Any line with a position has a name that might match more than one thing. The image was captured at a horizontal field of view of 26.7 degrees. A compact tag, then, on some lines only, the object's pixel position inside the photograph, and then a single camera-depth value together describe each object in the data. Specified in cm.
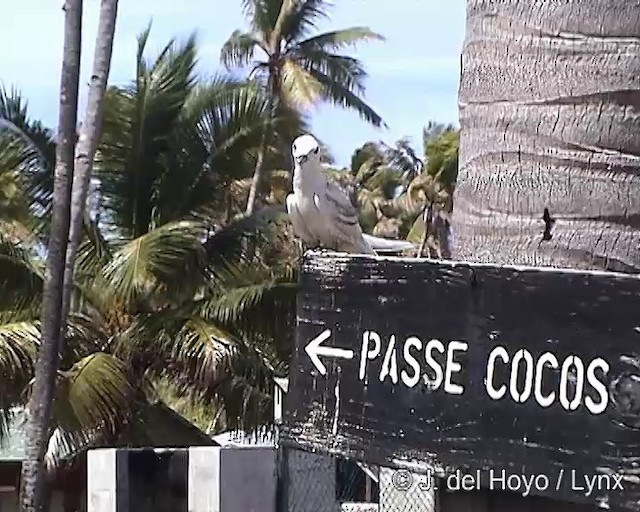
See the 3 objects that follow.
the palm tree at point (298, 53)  2548
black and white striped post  620
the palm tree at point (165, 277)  1380
